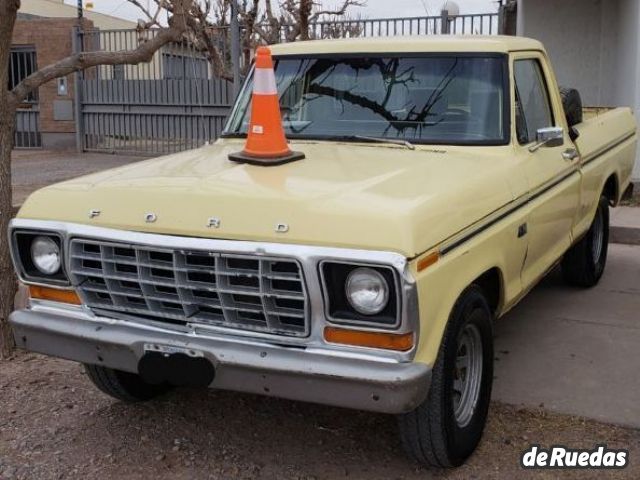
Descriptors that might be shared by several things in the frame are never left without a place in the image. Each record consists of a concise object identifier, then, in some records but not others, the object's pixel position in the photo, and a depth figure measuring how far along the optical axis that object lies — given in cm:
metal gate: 1502
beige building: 3206
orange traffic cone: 398
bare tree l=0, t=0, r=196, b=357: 486
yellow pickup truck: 298
